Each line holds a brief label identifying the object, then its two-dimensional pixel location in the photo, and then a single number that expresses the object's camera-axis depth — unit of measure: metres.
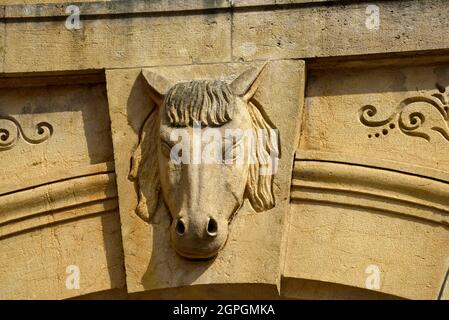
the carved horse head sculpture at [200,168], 14.14
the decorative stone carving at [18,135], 15.08
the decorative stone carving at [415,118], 14.52
